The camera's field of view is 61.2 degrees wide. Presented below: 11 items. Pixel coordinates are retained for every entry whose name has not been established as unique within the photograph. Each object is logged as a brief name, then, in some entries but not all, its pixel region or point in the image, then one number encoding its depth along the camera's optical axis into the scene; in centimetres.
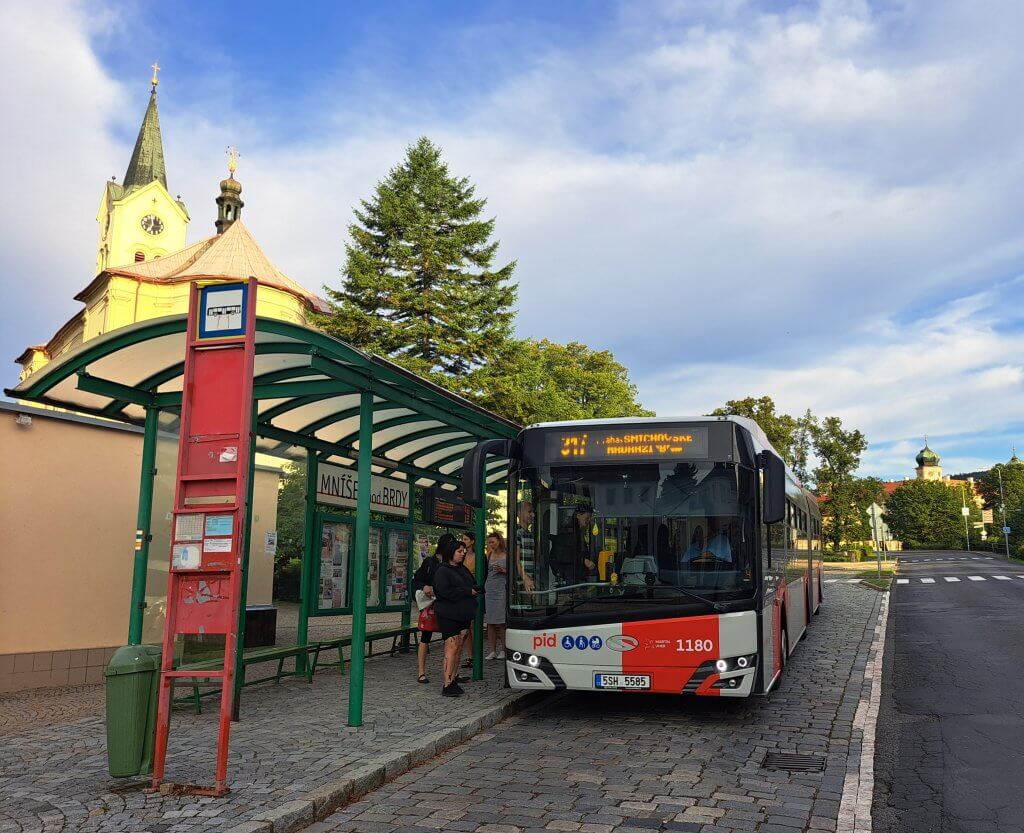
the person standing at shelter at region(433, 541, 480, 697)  927
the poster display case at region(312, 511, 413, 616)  1107
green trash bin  564
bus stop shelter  756
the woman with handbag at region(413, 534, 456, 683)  1010
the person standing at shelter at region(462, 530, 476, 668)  1062
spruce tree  2920
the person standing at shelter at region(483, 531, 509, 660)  1181
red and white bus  771
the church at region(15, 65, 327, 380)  4831
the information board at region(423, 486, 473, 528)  1252
